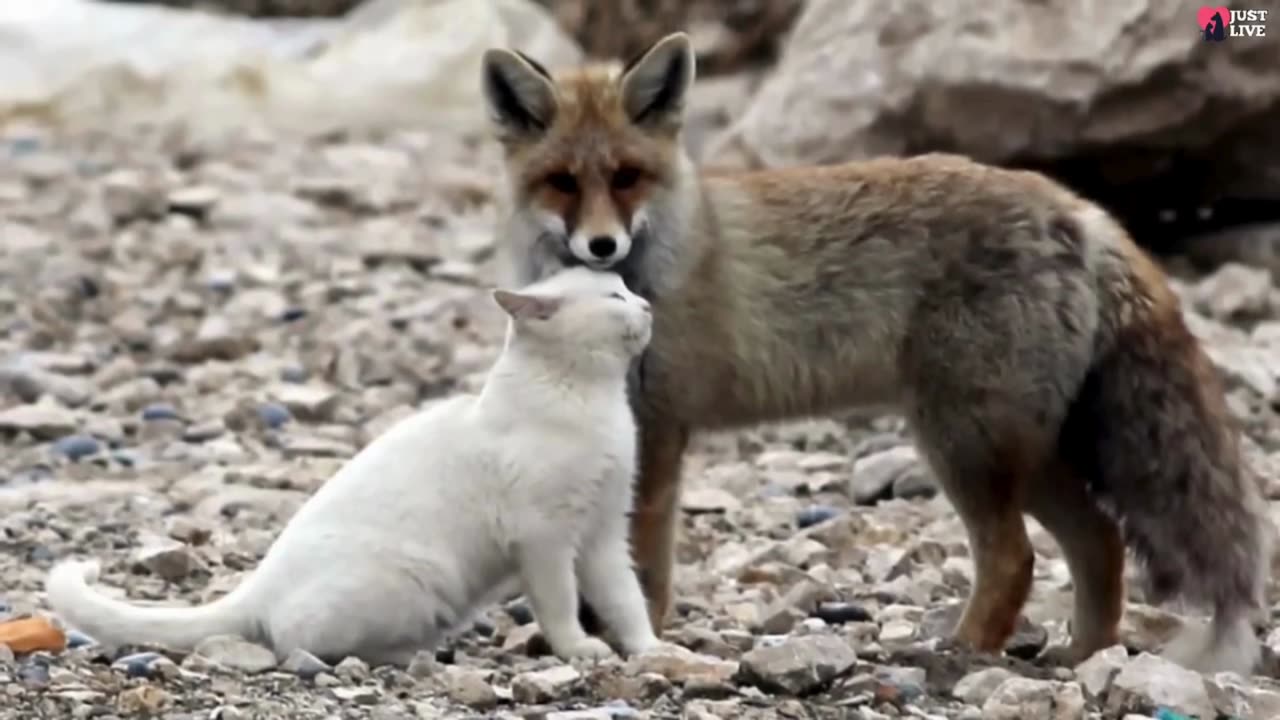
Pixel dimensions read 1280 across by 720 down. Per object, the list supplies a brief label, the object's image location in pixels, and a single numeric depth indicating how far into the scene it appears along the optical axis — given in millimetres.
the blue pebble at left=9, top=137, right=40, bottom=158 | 26234
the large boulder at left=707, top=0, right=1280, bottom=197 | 19359
